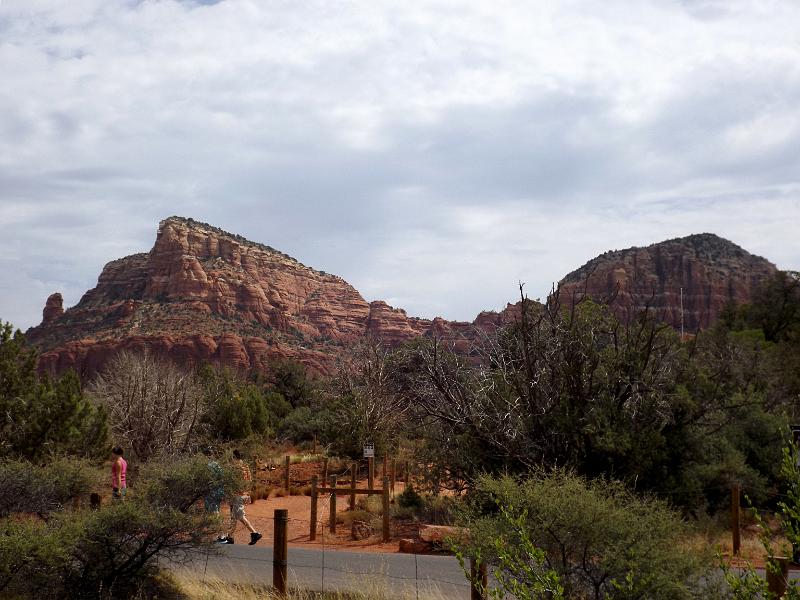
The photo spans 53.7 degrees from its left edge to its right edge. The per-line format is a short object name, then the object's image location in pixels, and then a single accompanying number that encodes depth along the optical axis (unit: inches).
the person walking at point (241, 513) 542.8
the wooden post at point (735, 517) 589.3
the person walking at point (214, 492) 386.6
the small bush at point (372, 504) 850.8
